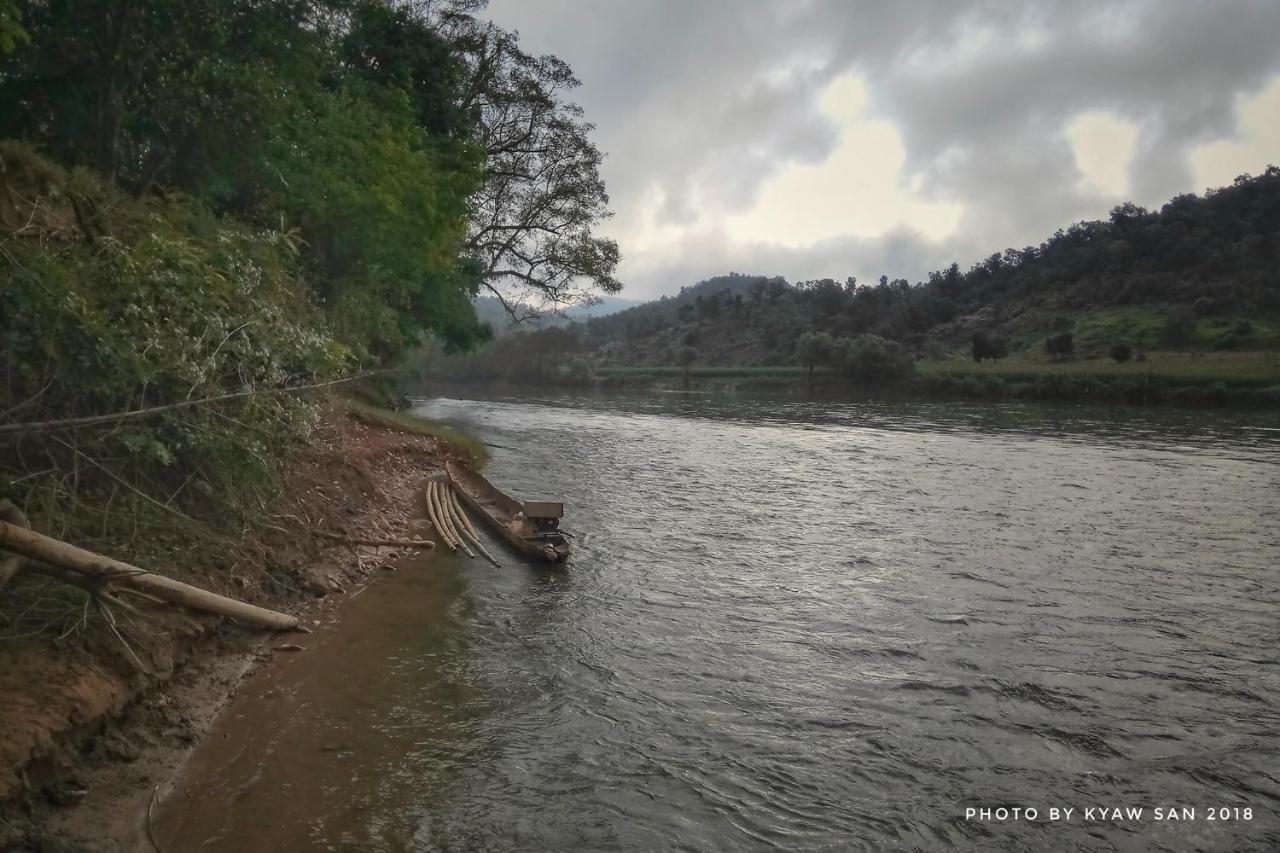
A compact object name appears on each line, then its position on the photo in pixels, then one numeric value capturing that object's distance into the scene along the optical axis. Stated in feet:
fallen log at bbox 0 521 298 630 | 17.74
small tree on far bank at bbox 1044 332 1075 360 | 219.82
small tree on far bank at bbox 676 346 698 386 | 321.19
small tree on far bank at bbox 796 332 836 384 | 228.02
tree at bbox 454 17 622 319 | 99.71
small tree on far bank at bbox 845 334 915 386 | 209.97
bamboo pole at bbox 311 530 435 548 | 36.17
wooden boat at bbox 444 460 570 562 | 39.55
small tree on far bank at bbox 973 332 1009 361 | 235.61
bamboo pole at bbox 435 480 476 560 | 41.61
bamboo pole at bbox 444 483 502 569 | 40.96
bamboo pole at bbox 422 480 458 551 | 42.41
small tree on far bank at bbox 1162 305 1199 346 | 208.23
